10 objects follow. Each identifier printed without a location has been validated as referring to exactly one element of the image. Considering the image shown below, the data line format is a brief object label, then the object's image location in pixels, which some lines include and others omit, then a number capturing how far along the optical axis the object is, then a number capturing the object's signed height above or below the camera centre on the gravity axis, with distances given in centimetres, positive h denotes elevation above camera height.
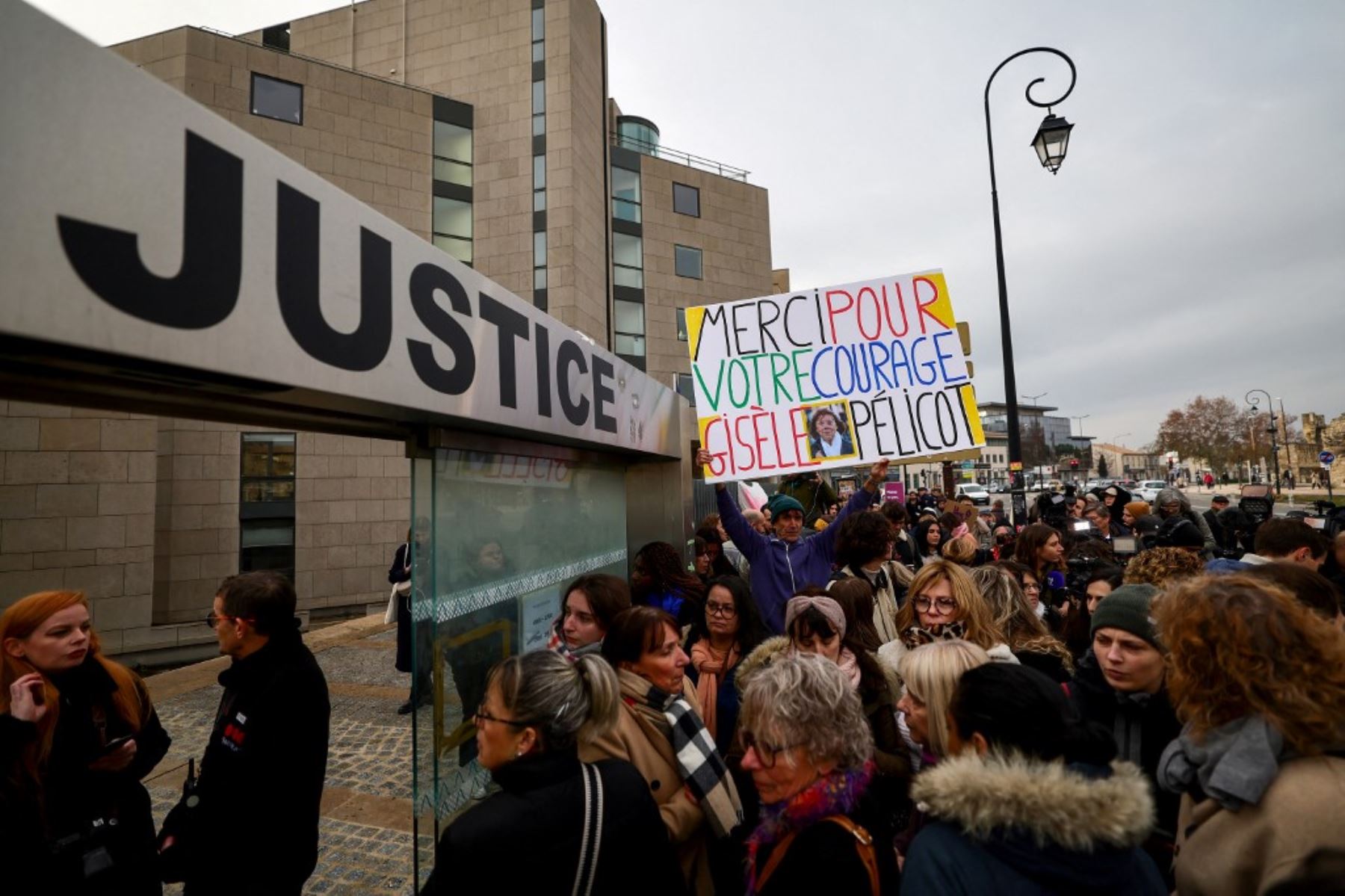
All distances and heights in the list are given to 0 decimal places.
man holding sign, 465 -50
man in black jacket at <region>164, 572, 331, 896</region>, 242 -99
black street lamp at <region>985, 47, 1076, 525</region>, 938 +374
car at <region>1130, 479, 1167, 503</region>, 4106 -86
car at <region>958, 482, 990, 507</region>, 3275 -70
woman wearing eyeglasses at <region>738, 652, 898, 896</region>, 164 -85
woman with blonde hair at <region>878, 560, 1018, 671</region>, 314 -65
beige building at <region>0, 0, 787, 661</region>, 1301 +915
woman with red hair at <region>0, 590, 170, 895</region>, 200 -88
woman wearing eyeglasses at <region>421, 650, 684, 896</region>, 159 -83
